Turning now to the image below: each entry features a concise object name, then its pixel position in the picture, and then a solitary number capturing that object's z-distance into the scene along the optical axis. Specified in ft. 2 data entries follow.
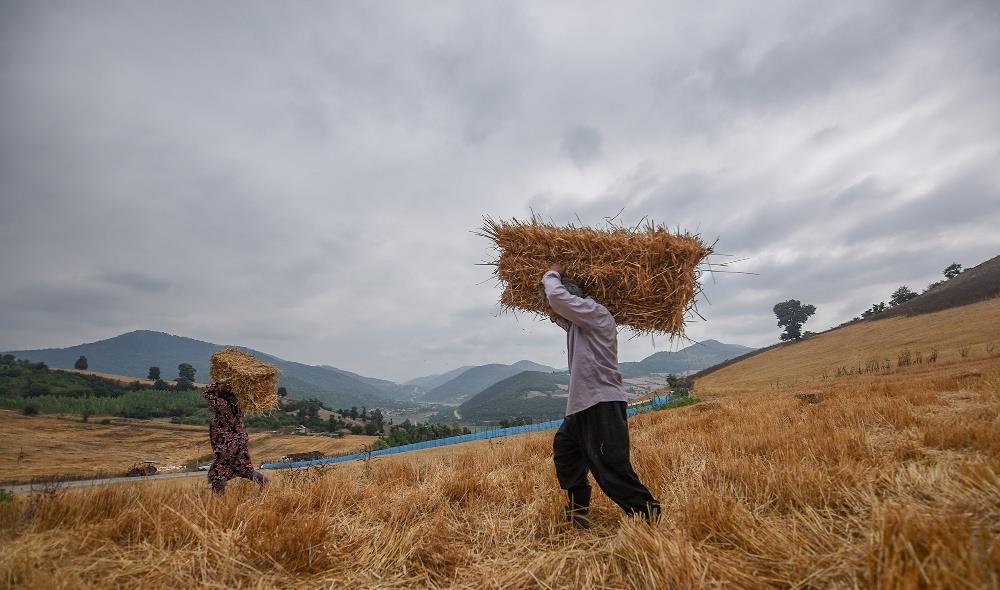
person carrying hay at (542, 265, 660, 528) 12.16
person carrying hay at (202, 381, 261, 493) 23.16
